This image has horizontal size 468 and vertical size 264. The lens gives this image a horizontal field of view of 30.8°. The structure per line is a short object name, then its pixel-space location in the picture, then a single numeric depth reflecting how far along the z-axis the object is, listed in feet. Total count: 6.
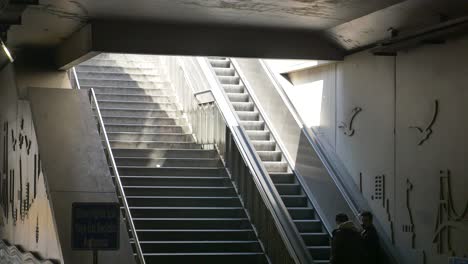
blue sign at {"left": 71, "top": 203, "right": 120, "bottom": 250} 27.91
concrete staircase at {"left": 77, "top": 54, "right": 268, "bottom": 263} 46.11
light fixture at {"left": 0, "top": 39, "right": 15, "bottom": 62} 41.00
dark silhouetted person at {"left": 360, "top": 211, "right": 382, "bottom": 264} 37.73
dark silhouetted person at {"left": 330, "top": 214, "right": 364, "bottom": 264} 36.01
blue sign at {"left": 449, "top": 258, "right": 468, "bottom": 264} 26.91
